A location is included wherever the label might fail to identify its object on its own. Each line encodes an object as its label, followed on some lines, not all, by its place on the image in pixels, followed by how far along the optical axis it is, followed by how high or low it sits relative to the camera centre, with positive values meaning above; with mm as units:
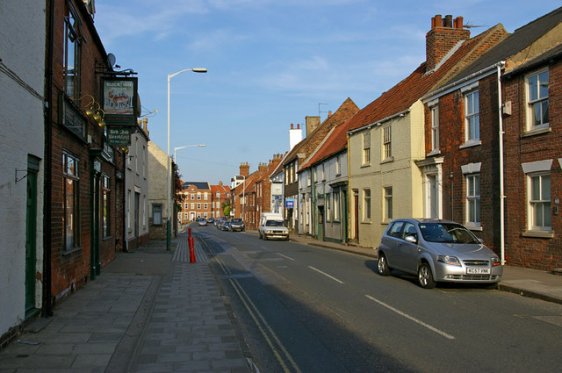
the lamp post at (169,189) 26133 +814
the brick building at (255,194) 70312 +1660
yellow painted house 22406 +2953
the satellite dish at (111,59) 16156 +4424
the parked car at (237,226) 65438 -2568
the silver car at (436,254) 12320 -1233
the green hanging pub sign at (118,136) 15383 +2001
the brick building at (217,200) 157750 +1473
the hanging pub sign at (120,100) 14758 +2904
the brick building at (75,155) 9242 +1120
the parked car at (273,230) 39156 -1853
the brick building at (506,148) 15062 +1759
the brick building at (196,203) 152250 +601
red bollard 20062 -1859
